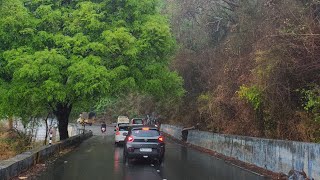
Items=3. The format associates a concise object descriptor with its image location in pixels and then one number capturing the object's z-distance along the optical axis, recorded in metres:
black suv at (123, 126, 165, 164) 16.95
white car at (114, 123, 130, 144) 27.41
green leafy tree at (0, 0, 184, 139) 20.41
